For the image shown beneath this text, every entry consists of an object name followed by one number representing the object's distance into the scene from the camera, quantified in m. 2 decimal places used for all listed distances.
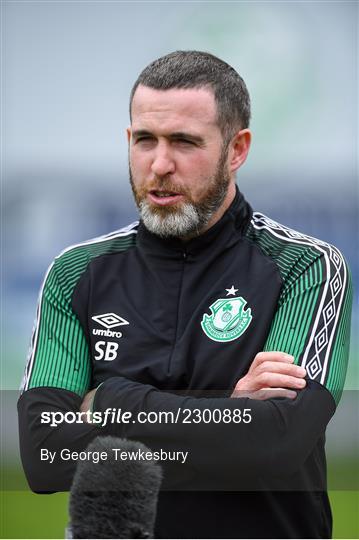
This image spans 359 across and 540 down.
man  8.12
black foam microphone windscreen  7.85
